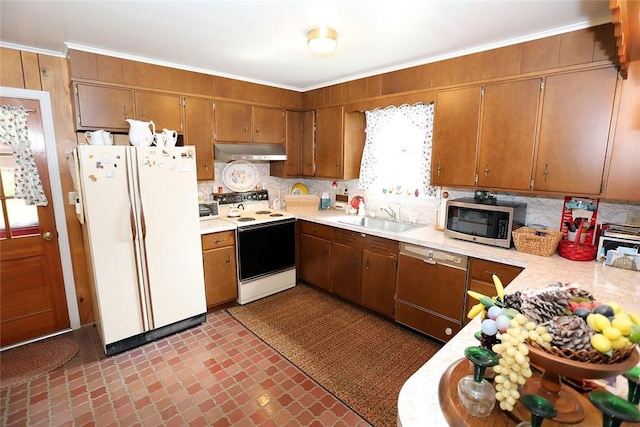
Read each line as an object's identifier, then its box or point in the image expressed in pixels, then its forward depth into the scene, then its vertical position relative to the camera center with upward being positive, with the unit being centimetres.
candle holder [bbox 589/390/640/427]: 67 -51
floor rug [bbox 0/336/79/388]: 234 -151
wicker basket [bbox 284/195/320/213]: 405 -41
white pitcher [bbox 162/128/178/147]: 271 +28
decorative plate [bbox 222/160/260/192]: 383 -6
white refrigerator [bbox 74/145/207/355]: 240 -55
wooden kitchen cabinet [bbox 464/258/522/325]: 222 -75
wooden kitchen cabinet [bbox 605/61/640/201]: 191 +16
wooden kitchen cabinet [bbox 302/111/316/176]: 396 +35
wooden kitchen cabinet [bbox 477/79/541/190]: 230 +28
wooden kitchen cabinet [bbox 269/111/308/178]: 398 +31
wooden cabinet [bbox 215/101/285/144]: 342 +55
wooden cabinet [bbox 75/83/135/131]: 261 +55
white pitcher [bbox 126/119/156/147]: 259 +31
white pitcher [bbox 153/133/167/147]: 265 +27
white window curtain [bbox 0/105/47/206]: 249 +14
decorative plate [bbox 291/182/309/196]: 437 -25
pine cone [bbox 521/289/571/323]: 88 -38
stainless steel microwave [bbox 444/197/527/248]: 237 -38
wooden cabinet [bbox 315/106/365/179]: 361 +35
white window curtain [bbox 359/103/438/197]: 320 +22
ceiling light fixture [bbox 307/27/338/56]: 215 +90
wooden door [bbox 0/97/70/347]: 261 -77
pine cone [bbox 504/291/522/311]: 92 -38
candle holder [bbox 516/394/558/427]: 71 -55
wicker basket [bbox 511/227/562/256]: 222 -50
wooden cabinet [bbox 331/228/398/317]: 296 -98
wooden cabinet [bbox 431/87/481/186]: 258 +30
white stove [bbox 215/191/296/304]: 334 -83
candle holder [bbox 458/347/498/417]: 86 -62
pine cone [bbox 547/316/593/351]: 77 -40
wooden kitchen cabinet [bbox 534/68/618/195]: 202 +27
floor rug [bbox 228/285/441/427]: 218 -149
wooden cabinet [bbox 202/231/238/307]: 313 -97
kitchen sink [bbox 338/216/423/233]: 333 -58
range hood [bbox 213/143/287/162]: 338 +22
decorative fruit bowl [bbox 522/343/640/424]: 75 -49
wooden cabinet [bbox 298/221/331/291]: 353 -96
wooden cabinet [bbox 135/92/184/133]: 289 +58
